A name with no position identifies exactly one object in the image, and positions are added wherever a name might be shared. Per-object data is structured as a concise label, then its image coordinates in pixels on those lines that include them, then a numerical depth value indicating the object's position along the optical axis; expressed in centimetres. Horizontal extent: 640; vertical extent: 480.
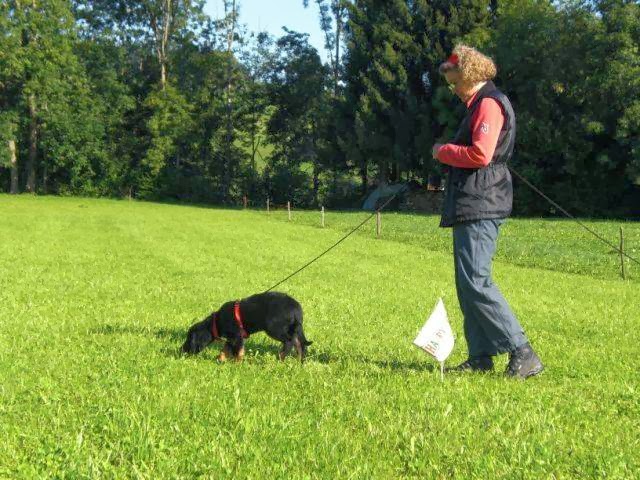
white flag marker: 464
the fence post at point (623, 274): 1289
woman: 465
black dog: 555
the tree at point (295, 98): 5150
